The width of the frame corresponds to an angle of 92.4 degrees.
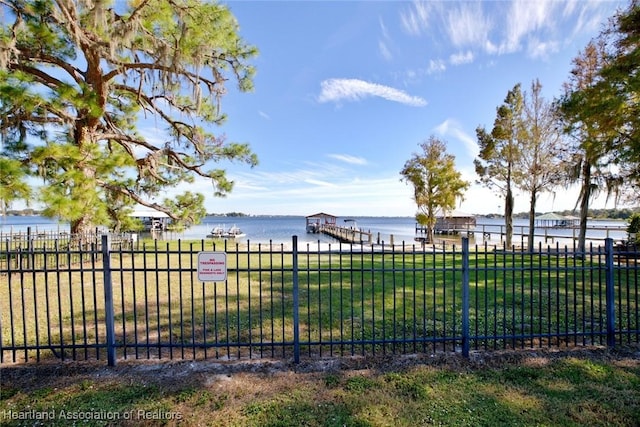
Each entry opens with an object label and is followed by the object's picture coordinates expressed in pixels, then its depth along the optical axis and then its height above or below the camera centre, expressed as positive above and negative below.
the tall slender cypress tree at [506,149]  17.09 +3.29
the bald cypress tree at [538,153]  15.95 +2.83
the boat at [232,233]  36.50 -2.78
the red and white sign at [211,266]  4.12 -0.74
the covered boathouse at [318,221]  50.38 -2.02
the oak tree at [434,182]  22.31 +1.93
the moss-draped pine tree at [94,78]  8.51 +4.64
